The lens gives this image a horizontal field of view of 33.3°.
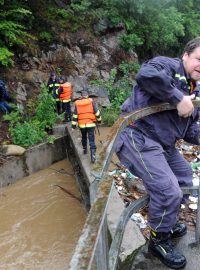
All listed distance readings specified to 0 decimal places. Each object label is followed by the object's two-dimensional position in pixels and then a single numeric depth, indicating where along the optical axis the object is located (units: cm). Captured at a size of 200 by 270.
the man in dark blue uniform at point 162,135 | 231
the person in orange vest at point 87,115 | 766
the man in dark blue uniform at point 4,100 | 955
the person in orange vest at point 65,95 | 1066
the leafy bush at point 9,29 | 1011
